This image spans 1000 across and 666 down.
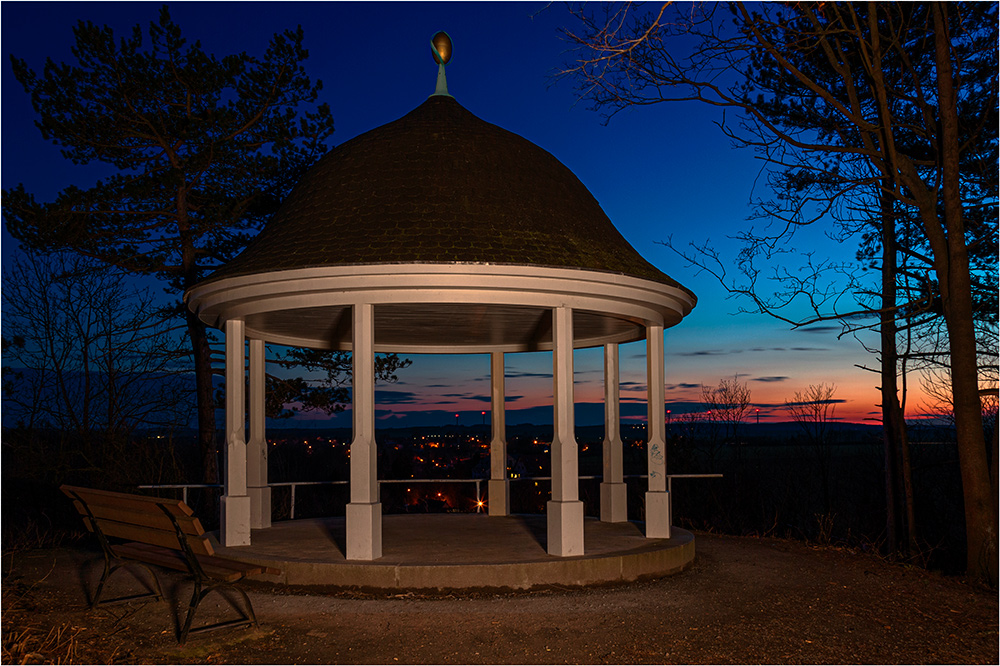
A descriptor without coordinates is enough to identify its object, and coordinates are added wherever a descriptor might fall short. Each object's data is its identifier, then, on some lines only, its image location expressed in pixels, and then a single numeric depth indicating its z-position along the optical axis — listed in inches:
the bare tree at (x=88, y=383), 768.3
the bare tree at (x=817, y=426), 1218.0
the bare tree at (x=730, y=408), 1193.4
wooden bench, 303.0
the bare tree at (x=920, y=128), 451.8
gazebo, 413.1
